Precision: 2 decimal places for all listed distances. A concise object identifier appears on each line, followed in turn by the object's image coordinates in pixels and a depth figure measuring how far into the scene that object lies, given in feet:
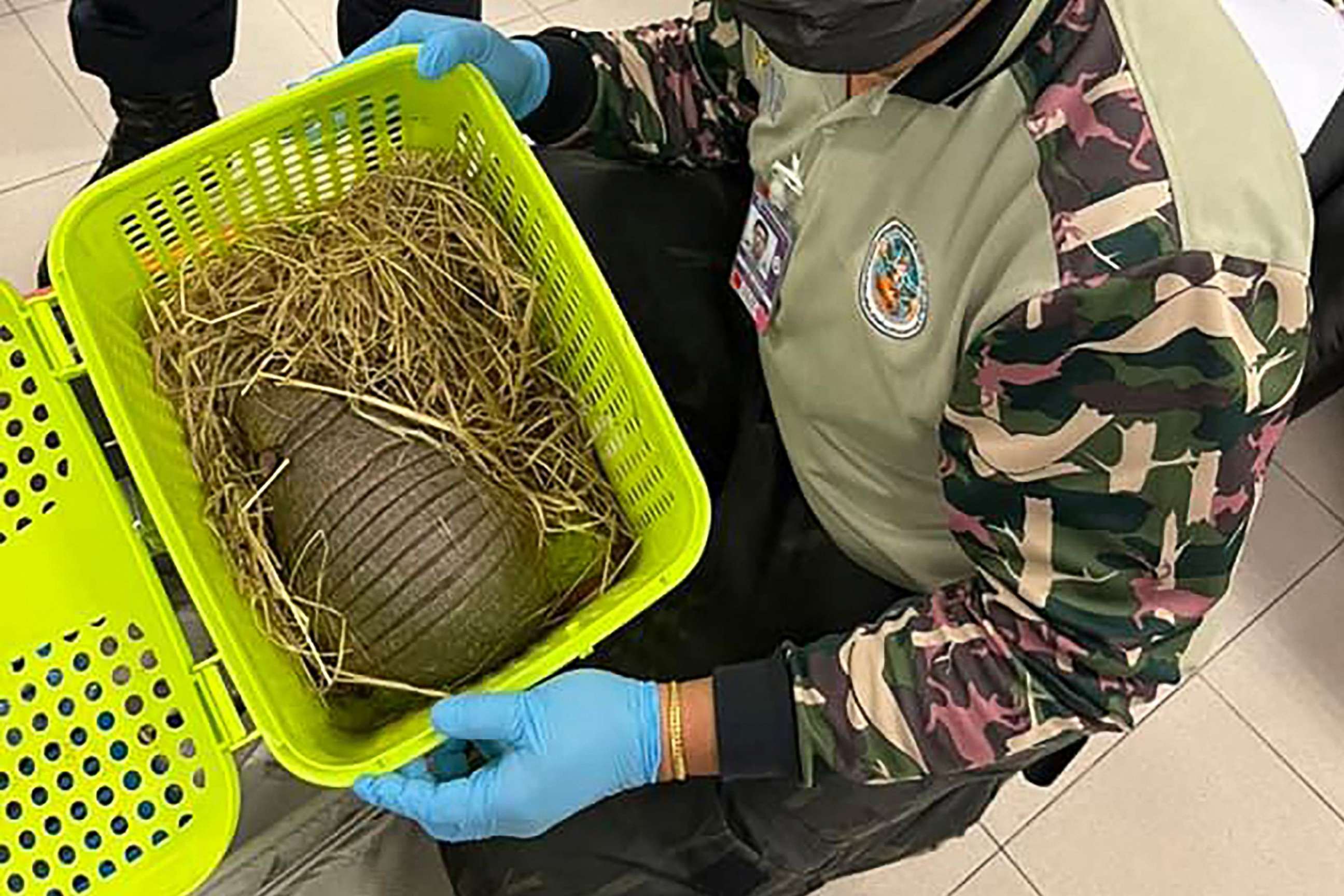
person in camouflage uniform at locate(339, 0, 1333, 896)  2.37
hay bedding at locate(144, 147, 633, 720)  2.95
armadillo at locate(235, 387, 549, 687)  2.92
